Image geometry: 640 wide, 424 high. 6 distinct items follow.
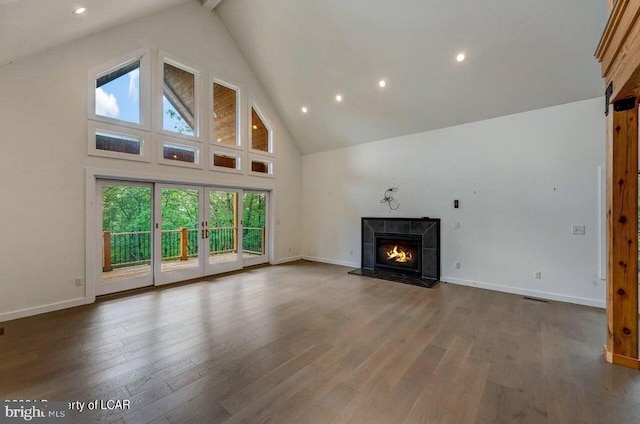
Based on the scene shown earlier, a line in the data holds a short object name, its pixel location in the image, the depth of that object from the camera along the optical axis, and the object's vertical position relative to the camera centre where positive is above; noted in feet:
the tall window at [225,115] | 18.52 +7.06
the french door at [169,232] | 14.48 -1.48
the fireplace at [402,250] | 17.07 -2.89
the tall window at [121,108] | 13.24 +5.56
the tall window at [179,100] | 15.98 +7.12
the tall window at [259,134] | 21.15 +6.41
